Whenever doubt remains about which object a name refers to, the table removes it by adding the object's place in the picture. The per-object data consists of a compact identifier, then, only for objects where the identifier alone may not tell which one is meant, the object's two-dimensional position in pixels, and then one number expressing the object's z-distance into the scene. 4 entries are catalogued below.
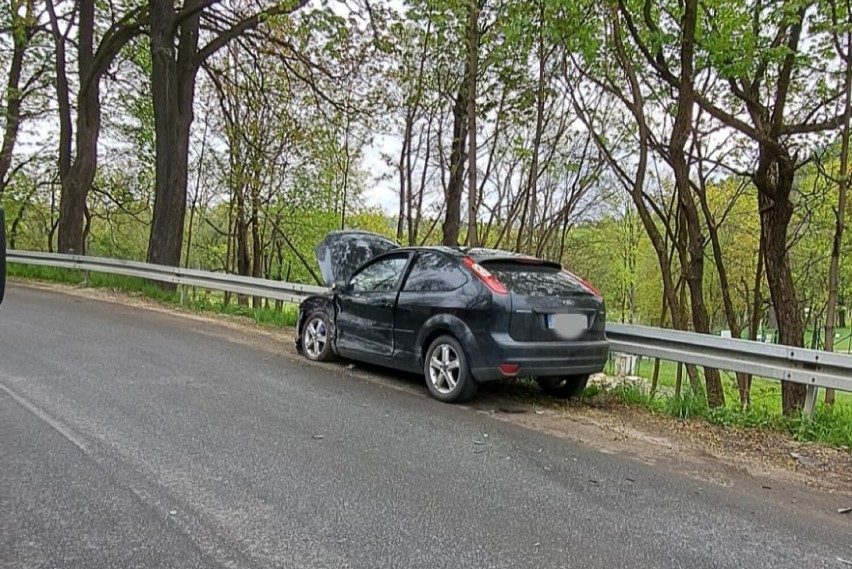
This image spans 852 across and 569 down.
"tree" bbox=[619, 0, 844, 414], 8.99
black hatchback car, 5.57
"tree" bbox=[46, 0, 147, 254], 15.98
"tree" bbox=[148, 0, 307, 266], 13.53
